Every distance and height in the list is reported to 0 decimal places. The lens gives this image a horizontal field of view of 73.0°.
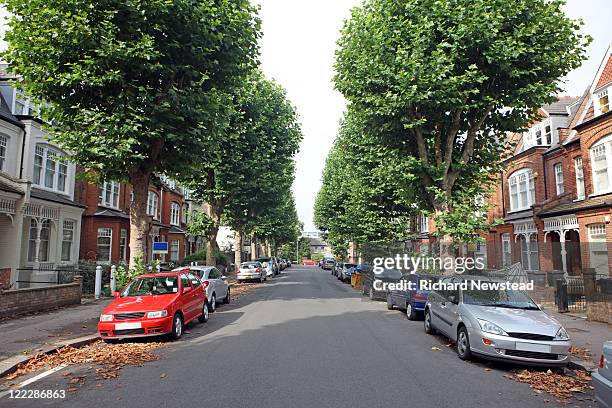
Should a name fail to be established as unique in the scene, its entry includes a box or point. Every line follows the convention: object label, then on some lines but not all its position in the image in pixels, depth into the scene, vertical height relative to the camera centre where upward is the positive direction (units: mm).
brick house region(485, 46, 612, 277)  18516 +3646
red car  9039 -1193
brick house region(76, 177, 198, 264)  24922 +2126
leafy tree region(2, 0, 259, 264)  10695 +5130
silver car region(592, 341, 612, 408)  4379 -1323
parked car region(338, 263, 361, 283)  30528 -1055
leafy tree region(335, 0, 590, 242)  12461 +5779
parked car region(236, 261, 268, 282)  29531 -1103
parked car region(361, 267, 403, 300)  16788 -1038
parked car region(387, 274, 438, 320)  12773 -1206
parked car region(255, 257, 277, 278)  35356 -828
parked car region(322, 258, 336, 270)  60031 -880
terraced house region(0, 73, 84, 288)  16906 +2388
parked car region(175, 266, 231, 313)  14477 -1055
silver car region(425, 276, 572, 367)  7086 -1248
